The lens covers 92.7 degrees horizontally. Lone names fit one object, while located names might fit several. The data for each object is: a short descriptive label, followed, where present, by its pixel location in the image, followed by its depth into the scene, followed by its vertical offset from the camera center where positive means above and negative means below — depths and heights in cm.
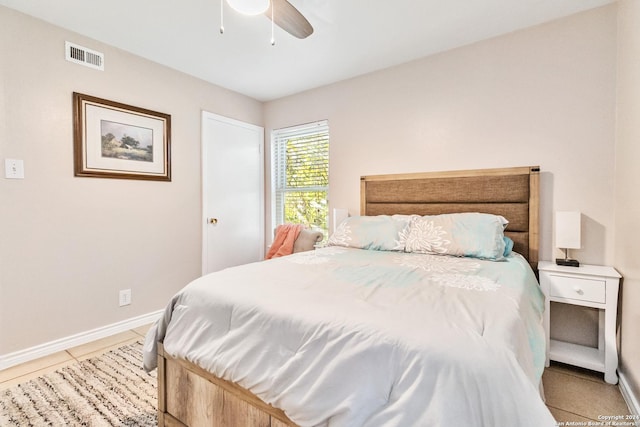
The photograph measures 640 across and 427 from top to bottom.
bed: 79 -45
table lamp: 207 -18
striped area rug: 159 -111
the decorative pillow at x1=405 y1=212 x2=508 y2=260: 206 -21
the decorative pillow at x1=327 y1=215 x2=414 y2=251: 242 -23
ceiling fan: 154 +104
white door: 340 +17
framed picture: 243 +57
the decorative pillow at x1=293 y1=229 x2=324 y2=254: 316 -36
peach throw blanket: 322 -37
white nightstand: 187 -60
